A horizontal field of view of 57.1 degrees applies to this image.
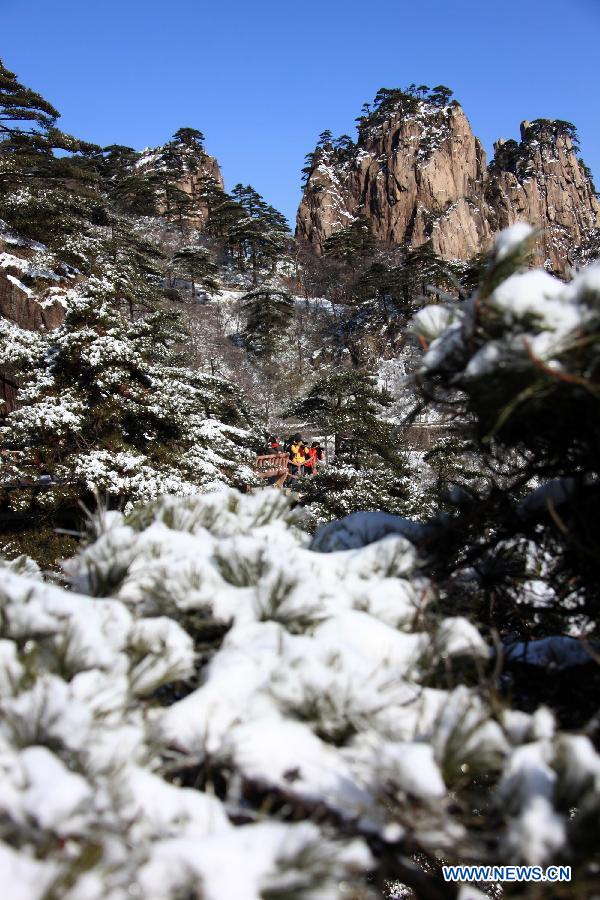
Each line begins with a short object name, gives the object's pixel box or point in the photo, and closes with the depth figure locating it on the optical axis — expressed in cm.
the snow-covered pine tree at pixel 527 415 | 121
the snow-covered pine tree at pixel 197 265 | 3378
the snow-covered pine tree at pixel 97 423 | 773
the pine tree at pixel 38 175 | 1878
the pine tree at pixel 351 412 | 1206
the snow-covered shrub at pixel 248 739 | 81
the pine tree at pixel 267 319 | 3088
